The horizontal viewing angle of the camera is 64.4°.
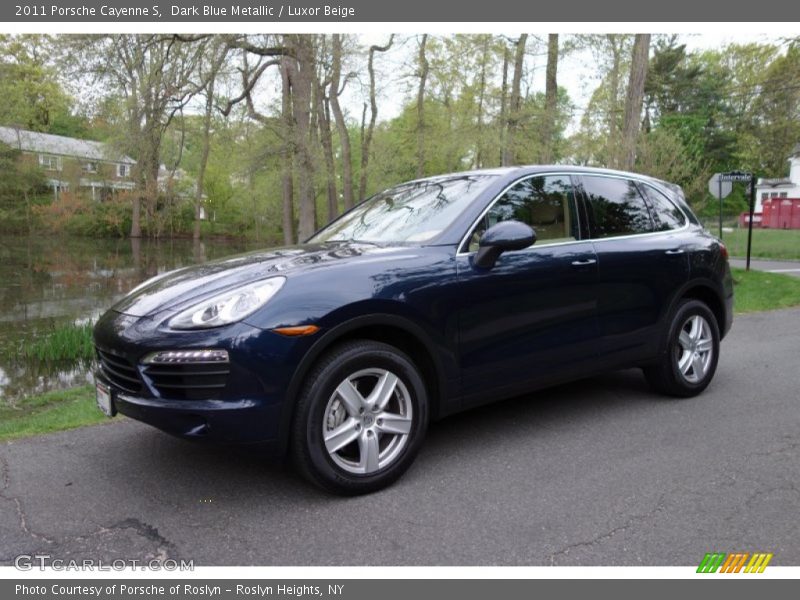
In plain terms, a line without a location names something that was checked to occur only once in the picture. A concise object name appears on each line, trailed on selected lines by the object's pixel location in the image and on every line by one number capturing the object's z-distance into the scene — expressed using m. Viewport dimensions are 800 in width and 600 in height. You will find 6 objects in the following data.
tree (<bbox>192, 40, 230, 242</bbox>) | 13.73
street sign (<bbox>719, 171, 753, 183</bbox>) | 14.16
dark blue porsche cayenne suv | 3.00
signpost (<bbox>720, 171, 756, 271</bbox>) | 14.18
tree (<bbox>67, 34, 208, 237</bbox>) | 11.65
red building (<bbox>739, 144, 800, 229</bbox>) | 47.56
